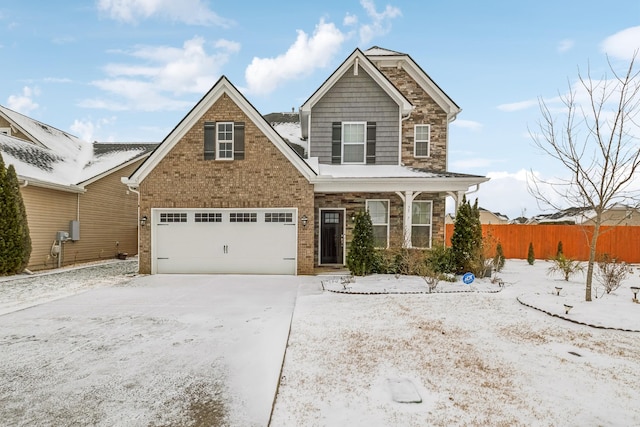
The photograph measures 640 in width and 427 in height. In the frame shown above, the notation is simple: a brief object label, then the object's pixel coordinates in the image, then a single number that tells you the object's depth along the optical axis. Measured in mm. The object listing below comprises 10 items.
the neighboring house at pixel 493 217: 42344
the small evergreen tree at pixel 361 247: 11039
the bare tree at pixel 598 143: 7367
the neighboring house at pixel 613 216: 26906
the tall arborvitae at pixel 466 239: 10883
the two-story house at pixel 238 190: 11570
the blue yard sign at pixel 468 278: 8906
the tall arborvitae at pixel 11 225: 11242
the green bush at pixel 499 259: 12367
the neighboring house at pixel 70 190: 13102
